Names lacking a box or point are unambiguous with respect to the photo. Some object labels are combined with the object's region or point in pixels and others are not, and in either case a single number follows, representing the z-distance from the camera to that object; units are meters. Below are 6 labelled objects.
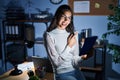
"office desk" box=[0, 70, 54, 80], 1.06
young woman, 1.15
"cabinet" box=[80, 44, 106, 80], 1.94
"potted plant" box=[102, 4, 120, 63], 1.73
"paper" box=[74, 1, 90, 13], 2.08
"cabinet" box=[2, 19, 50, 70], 2.16
